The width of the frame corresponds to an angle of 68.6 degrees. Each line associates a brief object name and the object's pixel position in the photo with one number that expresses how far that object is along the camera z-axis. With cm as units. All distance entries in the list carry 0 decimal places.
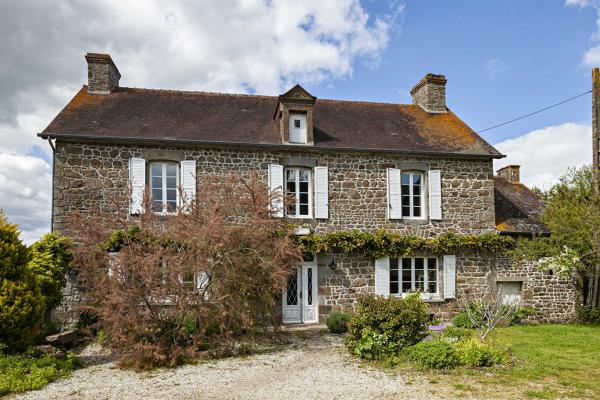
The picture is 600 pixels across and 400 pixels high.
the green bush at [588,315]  1320
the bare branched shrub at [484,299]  1252
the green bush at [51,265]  984
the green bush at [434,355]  719
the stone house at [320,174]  1148
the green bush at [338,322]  1102
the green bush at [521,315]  1262
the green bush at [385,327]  805
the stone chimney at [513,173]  1686
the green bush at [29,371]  641
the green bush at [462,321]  1178
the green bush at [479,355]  725
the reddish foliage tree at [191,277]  786
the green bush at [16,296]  738
